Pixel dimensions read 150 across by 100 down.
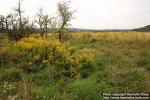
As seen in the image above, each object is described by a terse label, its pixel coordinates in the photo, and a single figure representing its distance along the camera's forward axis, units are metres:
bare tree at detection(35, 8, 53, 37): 11.45
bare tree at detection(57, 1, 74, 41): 11.17
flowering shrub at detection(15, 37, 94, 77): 4.03
